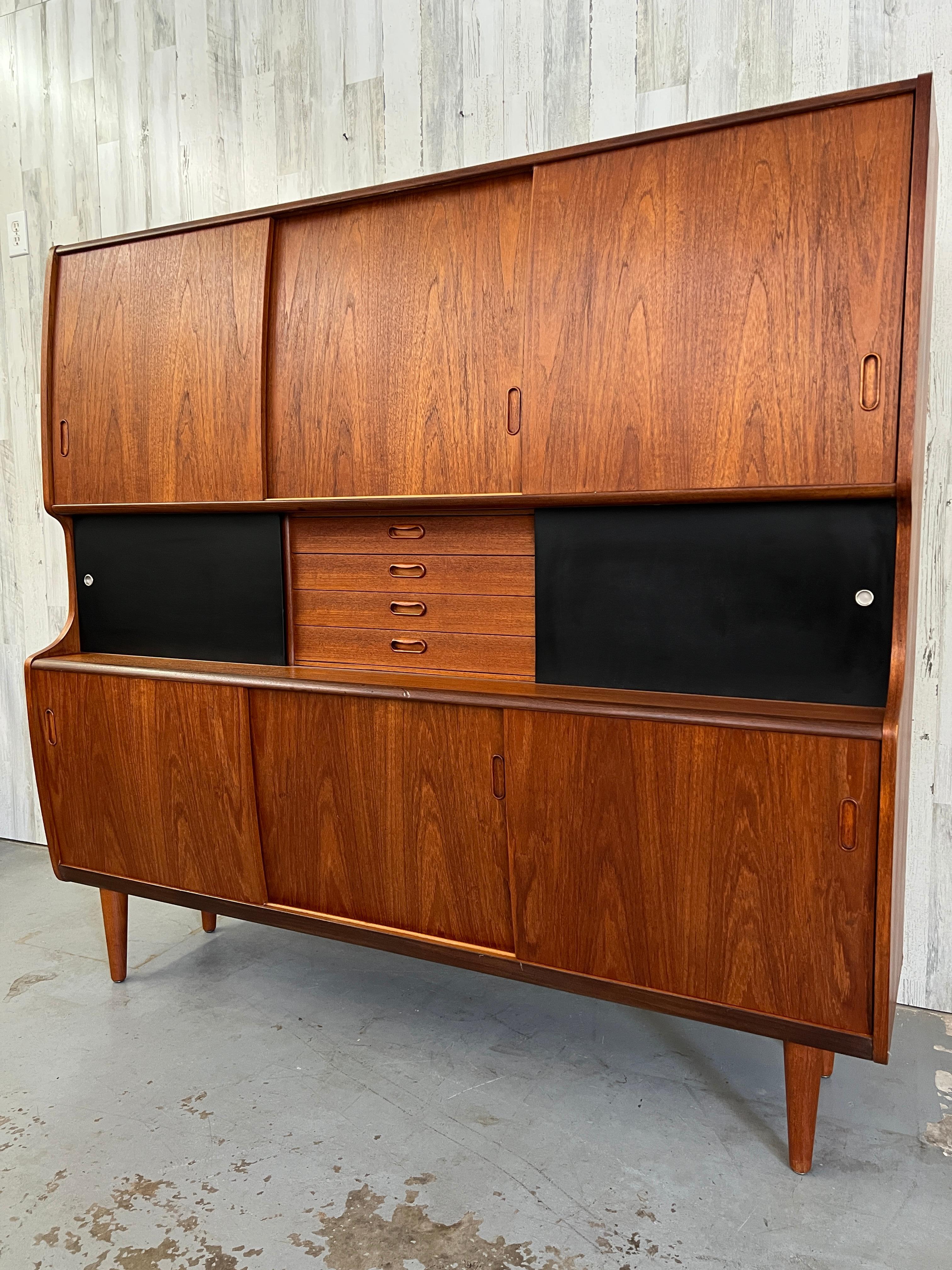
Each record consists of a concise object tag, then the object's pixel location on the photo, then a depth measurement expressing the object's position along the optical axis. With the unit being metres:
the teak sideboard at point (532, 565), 1.51
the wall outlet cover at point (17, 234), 3.16
